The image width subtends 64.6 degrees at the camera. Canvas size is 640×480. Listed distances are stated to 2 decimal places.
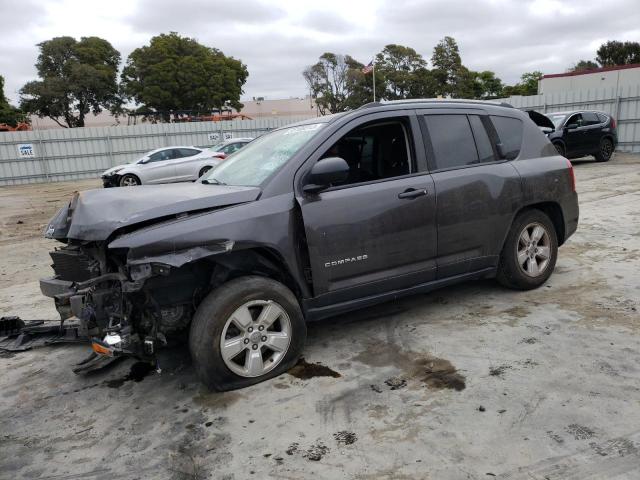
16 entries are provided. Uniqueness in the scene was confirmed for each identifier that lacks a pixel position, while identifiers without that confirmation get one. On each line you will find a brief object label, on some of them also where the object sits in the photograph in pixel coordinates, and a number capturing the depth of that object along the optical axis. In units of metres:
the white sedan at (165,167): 16.96
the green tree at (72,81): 48.41
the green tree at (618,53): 64.69
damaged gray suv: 3.14
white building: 37.58
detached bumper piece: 4.20
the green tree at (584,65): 73.50
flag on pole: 36.06
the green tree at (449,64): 53.00
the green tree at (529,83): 74.69
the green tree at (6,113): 48.06
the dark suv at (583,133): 15.26
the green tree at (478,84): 53.38
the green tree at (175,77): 48.12
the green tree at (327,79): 58.74
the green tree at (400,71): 54.25
